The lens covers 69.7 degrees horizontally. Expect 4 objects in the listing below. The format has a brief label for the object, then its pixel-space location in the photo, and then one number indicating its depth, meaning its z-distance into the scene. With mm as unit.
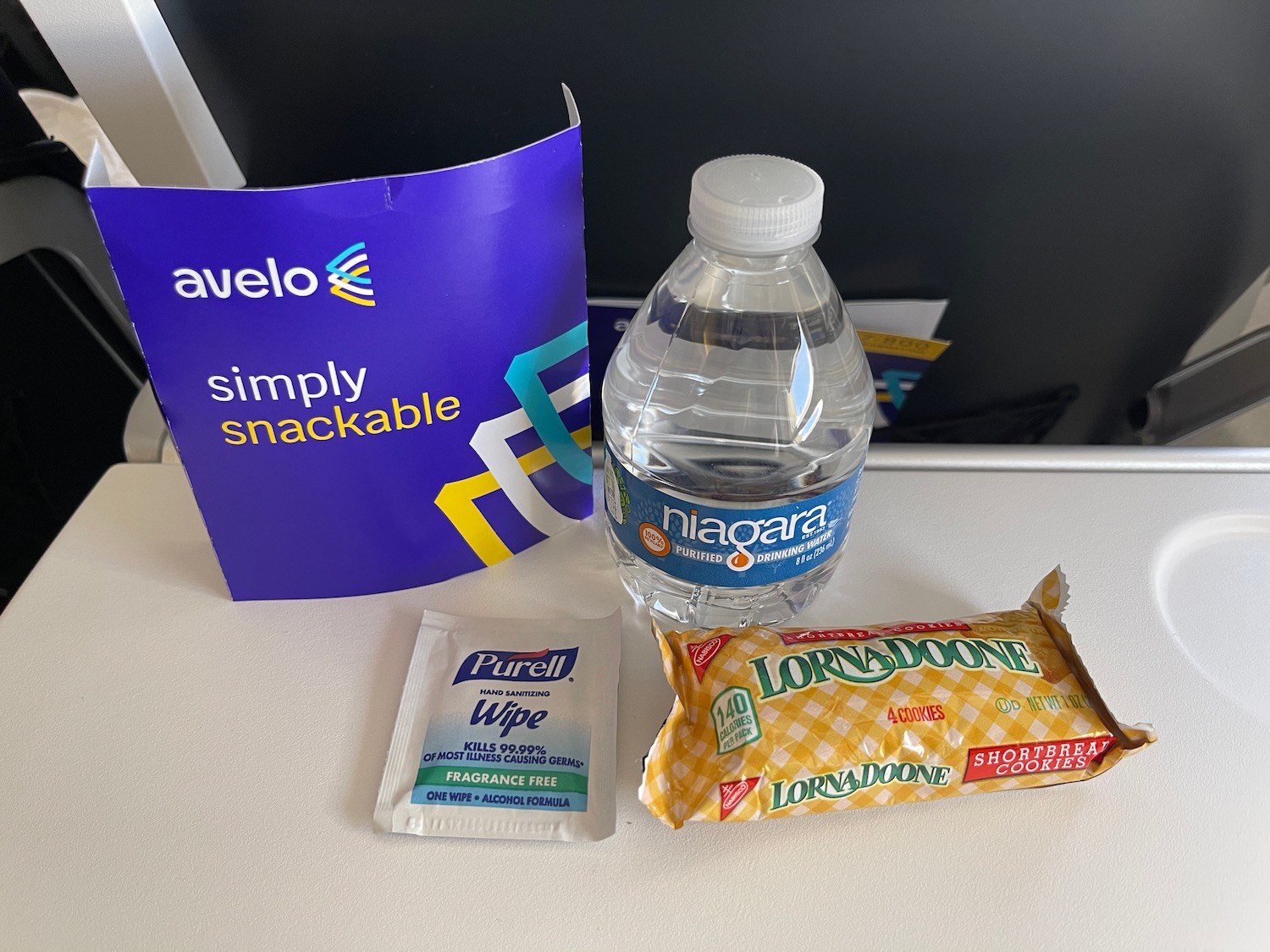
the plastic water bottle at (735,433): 567
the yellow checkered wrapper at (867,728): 514
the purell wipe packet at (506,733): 531
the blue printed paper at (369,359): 497
